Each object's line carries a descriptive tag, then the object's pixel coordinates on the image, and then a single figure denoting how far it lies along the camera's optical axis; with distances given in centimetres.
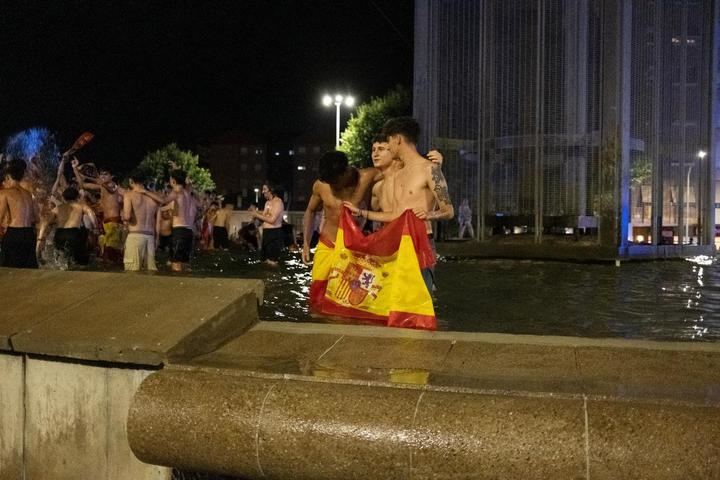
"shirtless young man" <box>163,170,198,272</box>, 1303
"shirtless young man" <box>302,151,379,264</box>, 718
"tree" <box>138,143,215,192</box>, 8000
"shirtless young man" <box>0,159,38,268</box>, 941
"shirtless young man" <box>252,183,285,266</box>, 1460
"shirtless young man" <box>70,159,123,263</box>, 1554
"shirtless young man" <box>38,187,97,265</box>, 1373
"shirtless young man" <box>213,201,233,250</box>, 2341
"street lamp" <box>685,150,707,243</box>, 1714
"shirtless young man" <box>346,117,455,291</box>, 631
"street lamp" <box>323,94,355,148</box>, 3137
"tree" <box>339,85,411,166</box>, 3803
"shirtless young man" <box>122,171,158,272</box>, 1213
